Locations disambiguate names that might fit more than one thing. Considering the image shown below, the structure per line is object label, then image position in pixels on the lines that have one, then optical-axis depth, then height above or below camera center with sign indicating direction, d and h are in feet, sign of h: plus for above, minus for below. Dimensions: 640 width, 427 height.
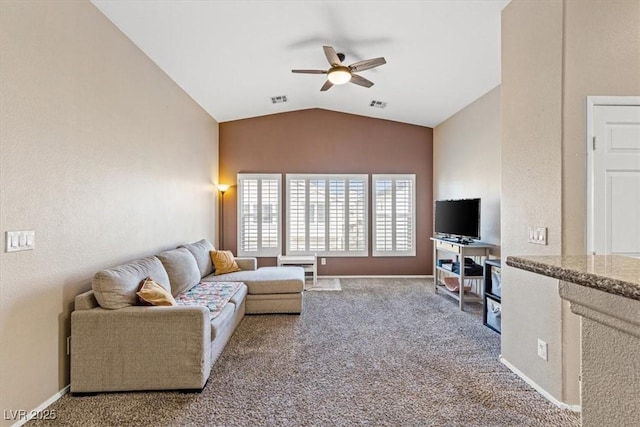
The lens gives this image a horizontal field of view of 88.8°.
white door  7.41 +0.83
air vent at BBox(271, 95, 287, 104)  18.39 +6.70
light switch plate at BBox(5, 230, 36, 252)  6.61 -0.52
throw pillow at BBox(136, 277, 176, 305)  8.61 -2.12
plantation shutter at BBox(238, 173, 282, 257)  21.18 +0.12
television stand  14.71 -2.53
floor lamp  21.25 -0.28
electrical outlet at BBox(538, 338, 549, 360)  7.94 -3.27
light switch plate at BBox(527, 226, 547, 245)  7.95 -0.47
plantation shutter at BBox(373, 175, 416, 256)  21.52 +0.07
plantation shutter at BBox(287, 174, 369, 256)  21.33 +0.07
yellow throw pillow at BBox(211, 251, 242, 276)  15.46 -2.25
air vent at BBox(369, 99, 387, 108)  18.73 +6.54
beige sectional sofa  7.84 -3.08
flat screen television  14.96 -0.13
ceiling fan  11.34 +5.44
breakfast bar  2.13 -0.83
